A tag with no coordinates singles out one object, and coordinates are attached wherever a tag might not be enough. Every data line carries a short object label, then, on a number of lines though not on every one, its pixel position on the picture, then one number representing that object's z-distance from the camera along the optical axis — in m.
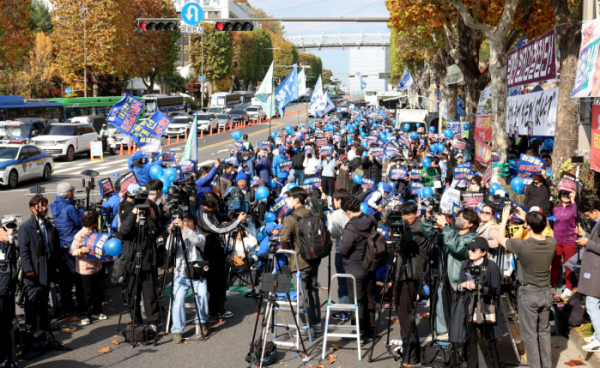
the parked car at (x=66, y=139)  29.50
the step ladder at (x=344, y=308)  7.00
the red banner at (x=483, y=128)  19.22
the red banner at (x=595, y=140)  10.48
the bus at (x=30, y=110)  35.75
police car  20.78
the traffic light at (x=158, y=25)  20.84
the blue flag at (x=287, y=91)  23.64
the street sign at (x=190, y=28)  19.89
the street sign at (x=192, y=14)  19.72
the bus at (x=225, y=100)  65.19
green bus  41.22
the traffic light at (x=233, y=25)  20.41
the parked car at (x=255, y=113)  60.53
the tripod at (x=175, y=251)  7.46
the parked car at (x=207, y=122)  45.94
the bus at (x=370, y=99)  79.18
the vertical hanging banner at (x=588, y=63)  10.04
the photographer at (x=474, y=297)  6.23
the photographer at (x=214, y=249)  8.08
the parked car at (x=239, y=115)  55.09
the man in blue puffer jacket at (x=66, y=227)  8.48
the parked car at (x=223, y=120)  50.81
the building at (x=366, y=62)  151.88
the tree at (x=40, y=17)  64.44
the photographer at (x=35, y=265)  7.42
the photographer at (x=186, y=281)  7.61
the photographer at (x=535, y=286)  6.48
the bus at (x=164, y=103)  52.72
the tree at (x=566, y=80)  12.12
